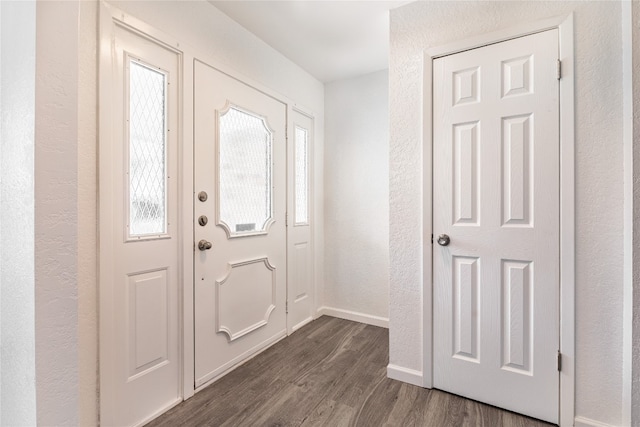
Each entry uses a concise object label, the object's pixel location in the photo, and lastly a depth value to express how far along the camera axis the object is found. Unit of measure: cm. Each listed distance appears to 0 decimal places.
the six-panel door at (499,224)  156
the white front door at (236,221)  187
